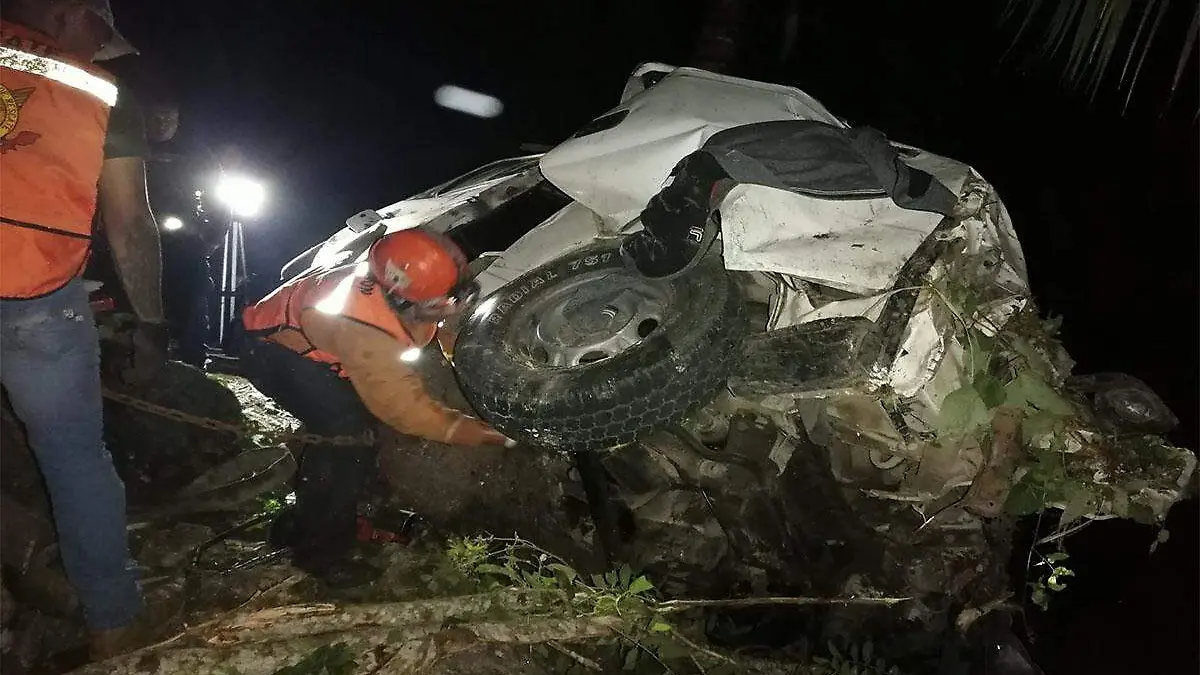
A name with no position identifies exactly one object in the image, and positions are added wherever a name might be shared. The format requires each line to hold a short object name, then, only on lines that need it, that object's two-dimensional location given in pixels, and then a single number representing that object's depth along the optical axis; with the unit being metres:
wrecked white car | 2.31
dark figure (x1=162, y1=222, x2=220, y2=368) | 5.54
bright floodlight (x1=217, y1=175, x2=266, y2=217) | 6.02
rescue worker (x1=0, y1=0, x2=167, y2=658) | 2.01
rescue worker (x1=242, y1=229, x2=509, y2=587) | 2.85
